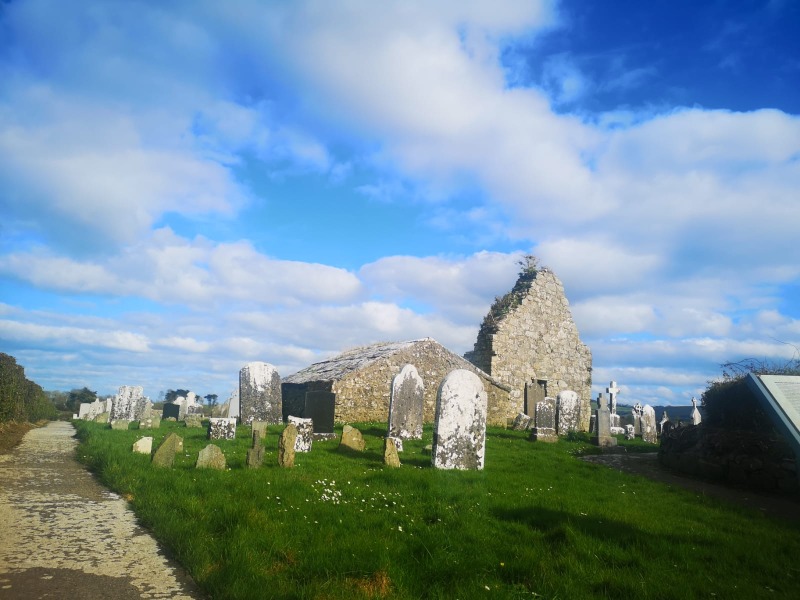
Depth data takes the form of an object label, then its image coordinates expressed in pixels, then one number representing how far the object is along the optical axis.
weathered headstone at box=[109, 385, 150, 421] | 21.56
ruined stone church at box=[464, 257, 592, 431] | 23.48
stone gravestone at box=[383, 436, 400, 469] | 8.95
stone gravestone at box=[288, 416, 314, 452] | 10.66
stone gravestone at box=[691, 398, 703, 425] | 22.57
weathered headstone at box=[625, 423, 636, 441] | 19.94
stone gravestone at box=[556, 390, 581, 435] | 17.17
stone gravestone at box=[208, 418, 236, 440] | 12.70
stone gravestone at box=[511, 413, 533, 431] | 19.81
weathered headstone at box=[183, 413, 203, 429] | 17.86
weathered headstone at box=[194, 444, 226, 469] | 8.04
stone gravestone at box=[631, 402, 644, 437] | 21.30
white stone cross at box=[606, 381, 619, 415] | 23.70
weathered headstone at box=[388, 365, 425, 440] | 13.23
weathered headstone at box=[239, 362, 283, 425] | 15.78
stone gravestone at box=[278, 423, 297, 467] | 8.34
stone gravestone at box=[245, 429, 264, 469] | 8.26
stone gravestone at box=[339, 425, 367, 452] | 10.77
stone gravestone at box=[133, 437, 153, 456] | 9.73
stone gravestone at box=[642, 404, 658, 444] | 19.88
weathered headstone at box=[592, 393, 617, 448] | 15.02
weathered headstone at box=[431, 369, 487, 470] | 9.25
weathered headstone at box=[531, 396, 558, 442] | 15.01
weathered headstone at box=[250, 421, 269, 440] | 10.71
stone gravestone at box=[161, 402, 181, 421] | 23.16
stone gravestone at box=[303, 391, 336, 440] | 12.93
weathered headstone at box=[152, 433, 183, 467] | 8.28
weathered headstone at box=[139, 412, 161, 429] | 17.67
